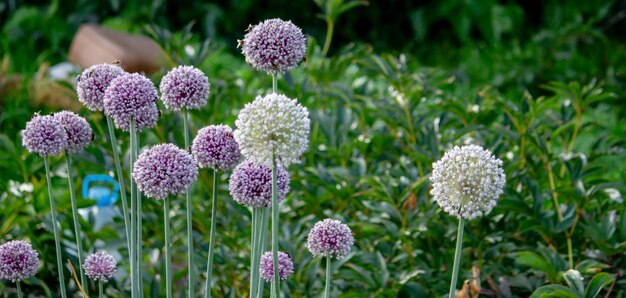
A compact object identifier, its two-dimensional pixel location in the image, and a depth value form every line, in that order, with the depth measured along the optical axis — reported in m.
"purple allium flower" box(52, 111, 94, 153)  2.84
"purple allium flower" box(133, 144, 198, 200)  2.71
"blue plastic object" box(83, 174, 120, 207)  3.57
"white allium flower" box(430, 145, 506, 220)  2.69
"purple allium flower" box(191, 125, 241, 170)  2.76
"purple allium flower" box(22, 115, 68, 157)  2.80
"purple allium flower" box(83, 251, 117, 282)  2.87
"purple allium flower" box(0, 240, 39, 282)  2.86
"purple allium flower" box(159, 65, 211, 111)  2.79
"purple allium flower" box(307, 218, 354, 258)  2.79
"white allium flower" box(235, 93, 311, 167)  2.67
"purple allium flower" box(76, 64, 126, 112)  2.83
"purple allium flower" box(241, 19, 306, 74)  2.76
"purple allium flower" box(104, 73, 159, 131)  2.76
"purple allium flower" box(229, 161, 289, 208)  2.74
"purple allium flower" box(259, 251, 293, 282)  2.81
